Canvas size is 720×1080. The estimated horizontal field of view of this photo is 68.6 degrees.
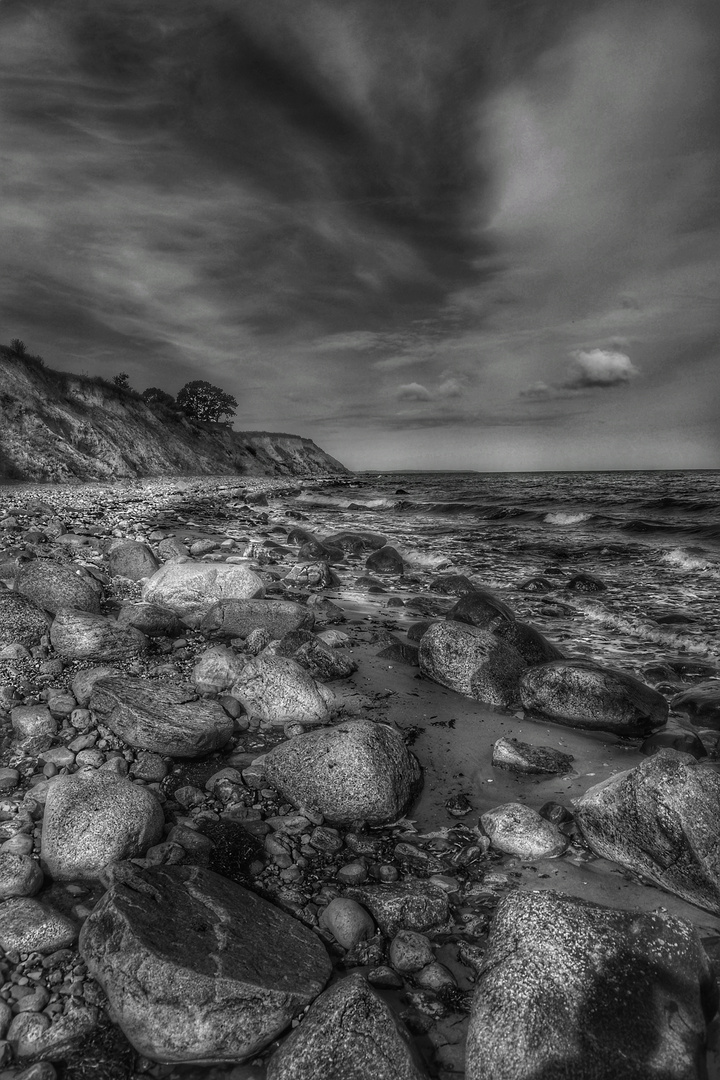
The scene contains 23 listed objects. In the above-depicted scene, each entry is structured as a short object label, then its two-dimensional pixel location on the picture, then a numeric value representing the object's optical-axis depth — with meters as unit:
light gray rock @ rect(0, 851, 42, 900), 2.47
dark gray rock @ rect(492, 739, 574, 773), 3.82
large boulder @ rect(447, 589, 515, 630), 6.89
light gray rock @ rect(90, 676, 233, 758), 3.71
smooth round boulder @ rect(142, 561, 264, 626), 6.94
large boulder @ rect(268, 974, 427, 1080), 1.80
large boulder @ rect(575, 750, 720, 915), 2.71
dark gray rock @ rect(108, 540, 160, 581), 8.34
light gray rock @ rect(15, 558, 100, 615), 5.99
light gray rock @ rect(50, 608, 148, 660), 5.09
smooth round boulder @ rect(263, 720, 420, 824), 3.28
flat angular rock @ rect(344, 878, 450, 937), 2.50
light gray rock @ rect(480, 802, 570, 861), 2.98
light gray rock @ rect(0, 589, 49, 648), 5.11
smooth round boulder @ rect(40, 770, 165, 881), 2.65
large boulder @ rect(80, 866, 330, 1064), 1.94
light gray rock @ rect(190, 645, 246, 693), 4.77
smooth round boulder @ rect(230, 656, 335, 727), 4.36
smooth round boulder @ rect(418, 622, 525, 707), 4.98
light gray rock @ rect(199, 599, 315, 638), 6.17
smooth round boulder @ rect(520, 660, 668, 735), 4.42
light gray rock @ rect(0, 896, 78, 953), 2.20
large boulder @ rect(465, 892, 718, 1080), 1.82
